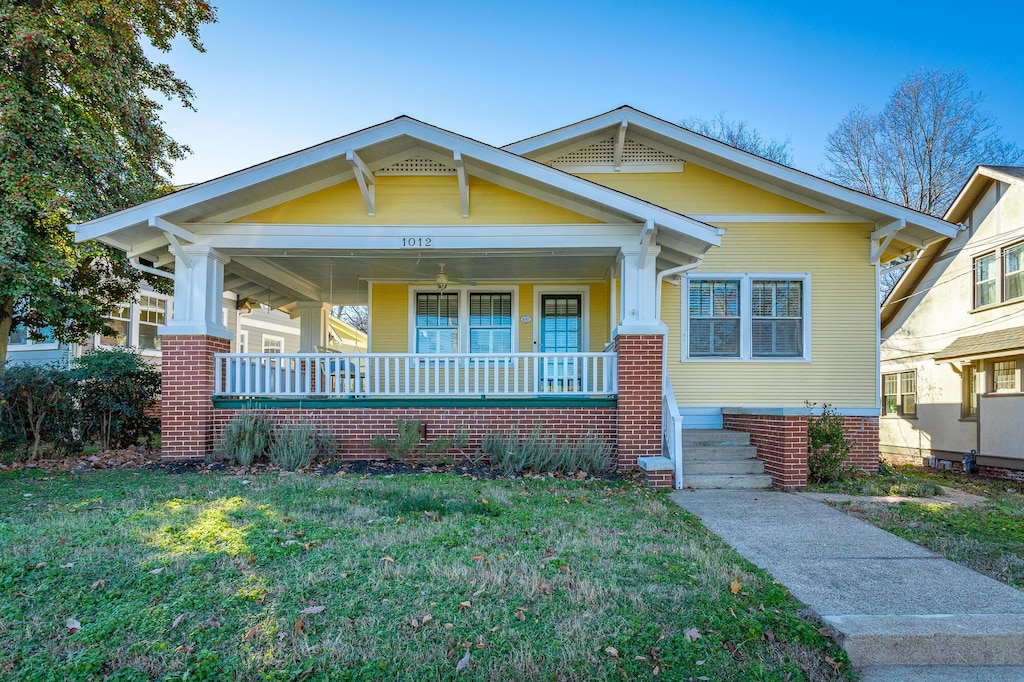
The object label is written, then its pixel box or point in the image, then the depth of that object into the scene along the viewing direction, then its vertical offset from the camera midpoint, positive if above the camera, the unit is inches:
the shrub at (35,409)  380.5 -26.8
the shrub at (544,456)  335.6 -45.8
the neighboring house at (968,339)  508.1 +29.6
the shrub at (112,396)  398.6 -19.8
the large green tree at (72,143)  450.9 +169.3
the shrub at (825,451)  357.7 -44.6
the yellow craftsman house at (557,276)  347.6 +64.3
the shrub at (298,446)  338.3 -42.8
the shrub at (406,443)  350.9 -41.0
